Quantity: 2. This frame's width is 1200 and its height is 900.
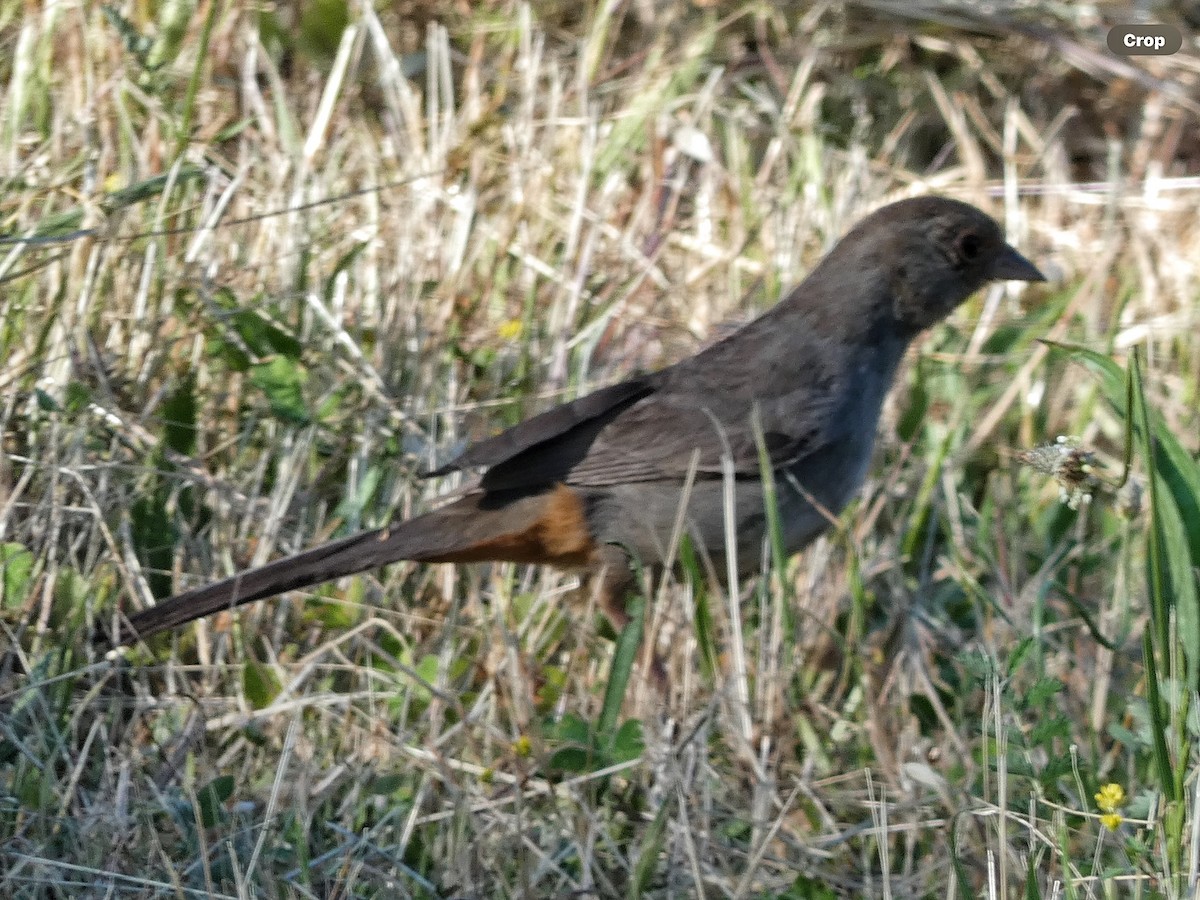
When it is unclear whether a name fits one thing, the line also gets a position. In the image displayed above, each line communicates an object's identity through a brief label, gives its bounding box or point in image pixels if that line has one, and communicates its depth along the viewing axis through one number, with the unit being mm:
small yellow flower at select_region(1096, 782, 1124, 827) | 5941
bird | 8297
